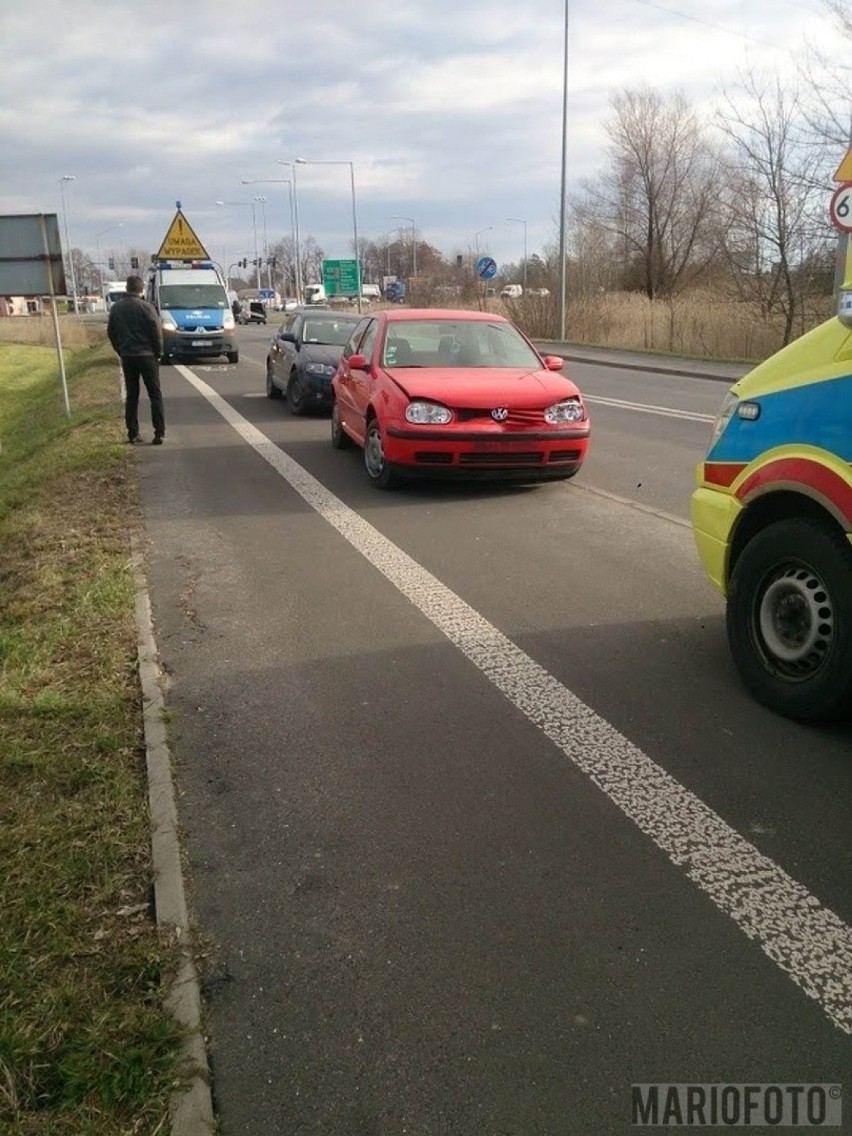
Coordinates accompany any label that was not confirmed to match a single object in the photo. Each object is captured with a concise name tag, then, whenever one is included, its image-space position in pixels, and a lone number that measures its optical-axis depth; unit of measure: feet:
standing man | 38.32
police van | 84.74
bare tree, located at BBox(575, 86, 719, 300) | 163.02
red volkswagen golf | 28.09
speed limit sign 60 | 36.63
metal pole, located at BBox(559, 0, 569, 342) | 107.04
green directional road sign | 177.06
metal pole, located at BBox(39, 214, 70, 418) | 46.19
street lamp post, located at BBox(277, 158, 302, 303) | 235.20
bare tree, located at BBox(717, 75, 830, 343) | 88.74
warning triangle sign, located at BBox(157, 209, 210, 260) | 90.02
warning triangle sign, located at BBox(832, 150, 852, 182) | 25.91
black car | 49.16
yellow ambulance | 12.91
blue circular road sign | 119.96
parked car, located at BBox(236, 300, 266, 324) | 124.66
